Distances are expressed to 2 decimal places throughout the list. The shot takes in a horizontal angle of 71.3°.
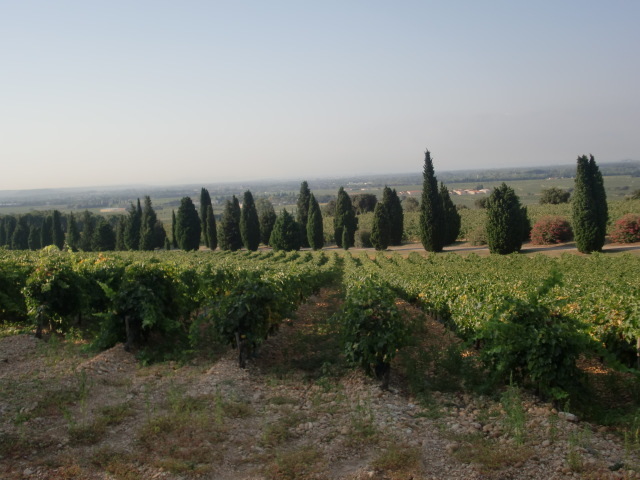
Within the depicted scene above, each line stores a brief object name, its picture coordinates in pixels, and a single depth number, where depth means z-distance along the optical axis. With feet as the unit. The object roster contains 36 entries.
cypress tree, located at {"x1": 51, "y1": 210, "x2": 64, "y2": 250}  218.38
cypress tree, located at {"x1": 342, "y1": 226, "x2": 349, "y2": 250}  178.50
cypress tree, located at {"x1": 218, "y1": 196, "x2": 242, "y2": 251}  186.04
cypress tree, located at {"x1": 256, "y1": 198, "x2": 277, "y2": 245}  196.13
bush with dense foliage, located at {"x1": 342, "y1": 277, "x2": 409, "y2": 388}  27.20
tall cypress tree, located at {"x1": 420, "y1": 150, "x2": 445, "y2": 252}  138.31
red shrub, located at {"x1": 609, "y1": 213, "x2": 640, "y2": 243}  125.90
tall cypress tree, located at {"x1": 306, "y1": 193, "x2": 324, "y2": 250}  179.22
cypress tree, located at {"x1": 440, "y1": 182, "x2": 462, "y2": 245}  157.05
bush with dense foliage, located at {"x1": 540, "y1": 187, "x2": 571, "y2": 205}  248.32
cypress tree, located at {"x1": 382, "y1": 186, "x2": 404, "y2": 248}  171.12
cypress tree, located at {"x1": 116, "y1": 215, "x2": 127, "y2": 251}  205.67
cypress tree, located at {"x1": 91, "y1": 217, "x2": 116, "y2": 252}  206.49
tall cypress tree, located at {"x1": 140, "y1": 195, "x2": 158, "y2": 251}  191.01
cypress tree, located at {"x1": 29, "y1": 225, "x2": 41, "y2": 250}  229.13
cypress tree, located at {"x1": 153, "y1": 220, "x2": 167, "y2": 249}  201.79
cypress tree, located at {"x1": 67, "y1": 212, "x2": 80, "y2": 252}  218.79
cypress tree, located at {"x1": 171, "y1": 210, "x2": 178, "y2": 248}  194.44
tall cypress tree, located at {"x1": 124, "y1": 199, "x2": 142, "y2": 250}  195.93
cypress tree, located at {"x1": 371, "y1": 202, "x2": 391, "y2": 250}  160.35
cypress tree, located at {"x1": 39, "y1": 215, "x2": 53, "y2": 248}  224.33
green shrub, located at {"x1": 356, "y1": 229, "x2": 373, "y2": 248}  182.70
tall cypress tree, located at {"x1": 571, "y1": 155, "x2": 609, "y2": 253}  112.88
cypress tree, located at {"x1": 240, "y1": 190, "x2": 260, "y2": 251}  179.22
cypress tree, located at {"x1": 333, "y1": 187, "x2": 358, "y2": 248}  181.40
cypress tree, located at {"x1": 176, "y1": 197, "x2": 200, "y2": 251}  186.09
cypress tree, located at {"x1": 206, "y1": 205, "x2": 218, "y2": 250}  195.11
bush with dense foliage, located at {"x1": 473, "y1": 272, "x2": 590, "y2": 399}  23.32
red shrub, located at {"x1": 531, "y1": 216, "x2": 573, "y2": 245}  139.74
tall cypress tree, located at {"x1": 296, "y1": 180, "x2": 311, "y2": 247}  190.50
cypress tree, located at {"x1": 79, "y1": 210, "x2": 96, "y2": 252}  214.48
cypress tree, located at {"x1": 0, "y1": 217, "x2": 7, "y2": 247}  259.99
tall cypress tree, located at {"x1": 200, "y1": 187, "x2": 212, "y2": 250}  198.80
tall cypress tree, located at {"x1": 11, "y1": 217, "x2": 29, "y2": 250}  236.43
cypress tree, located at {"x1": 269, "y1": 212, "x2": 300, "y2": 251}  173.99
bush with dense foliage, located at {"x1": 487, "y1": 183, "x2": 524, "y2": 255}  123.44
